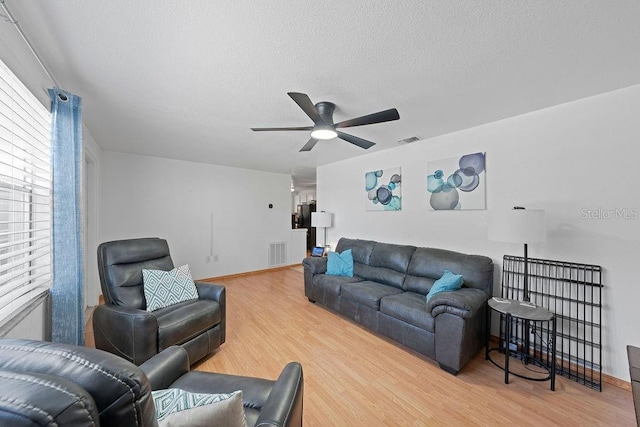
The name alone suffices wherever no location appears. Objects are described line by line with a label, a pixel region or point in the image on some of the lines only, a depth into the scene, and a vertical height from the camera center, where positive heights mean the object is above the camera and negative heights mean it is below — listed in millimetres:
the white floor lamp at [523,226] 2080 -99
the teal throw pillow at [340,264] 3680 -762
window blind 1361 +137
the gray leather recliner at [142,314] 1962 -905
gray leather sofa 2170 -924
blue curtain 1681 -88
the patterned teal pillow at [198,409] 758 -648
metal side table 1970 -1054
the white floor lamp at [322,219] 4812 -130
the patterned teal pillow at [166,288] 2404 -767
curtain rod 1207 +931
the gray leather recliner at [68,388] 405 -323
